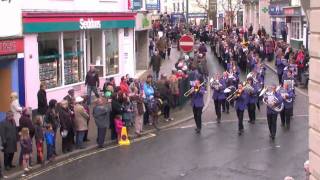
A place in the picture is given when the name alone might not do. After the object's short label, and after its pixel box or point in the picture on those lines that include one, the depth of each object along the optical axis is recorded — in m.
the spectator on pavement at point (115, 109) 19.33
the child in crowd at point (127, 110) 19.83
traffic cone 19.11
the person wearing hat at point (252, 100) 20.93
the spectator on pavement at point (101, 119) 18.44
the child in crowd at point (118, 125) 19.14
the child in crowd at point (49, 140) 16.53
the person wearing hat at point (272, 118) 18.86
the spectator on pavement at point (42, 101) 21.28
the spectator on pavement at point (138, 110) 20.16
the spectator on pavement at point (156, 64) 33.72
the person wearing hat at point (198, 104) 20.42
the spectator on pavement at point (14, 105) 19.22
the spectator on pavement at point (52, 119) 17.01
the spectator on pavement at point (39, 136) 16.14
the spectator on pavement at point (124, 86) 21.12
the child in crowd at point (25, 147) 15.57
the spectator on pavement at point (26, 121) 16.30
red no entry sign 26.22
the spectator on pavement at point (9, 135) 15.47
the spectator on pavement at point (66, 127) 17.41
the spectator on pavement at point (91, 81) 25.75
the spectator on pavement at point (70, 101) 18.12
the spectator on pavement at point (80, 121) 17.83
